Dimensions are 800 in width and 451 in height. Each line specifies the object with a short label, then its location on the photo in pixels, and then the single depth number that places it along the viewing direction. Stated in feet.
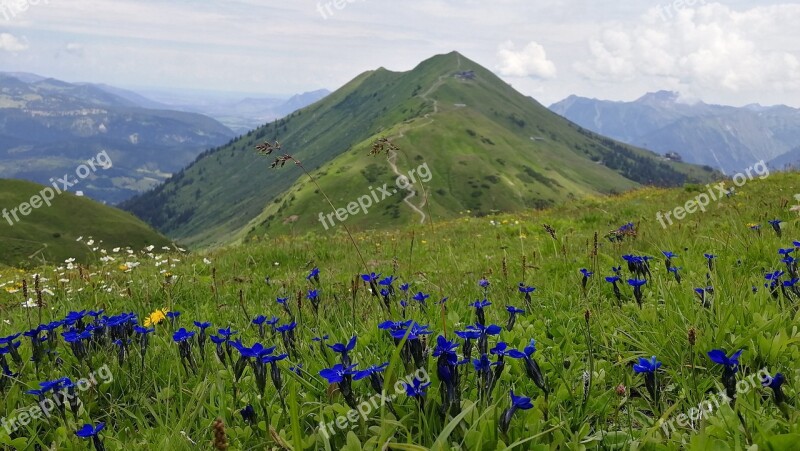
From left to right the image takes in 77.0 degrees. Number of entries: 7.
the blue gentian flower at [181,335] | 10.79
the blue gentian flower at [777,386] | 7.81
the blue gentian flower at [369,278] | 13.91
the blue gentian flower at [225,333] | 11.19
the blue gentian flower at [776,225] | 19.34
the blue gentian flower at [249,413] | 9.06
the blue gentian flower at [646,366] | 8.55
